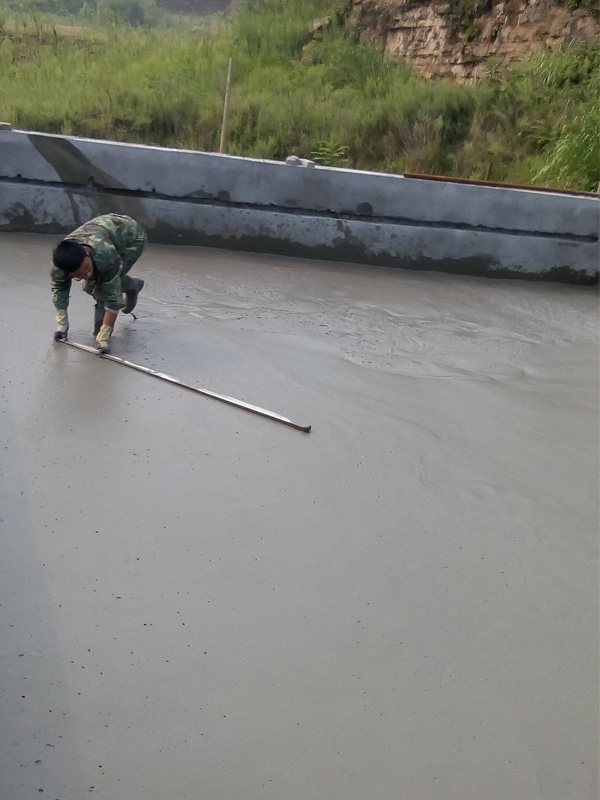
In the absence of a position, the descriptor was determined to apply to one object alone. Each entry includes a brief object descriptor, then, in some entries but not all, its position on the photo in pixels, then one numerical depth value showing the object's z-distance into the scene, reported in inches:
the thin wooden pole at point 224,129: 349.7
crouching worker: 181.6
